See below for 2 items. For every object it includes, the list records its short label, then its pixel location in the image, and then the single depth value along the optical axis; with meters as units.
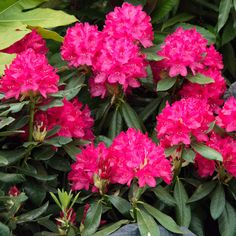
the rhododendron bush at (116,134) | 1.84
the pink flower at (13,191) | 1.87
